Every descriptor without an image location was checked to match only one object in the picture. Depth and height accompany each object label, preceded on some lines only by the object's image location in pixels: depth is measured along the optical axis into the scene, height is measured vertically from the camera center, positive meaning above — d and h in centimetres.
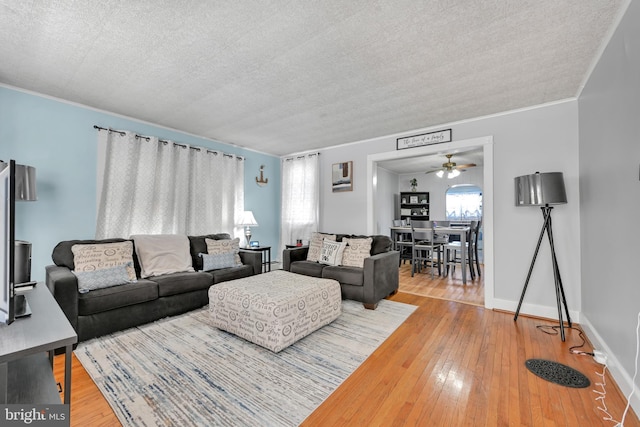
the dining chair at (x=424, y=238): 534 -48
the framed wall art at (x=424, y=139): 384 +112
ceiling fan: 565 +99
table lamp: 462 -8
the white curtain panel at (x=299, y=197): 524 +36
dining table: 487 -29
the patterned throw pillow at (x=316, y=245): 418 -44
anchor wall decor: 542 +72
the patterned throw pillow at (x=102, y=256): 268 -41
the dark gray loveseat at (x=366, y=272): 333 -73
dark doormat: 189 -114
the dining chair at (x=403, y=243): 611 -58
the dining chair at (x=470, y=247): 507 -59
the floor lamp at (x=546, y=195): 272 +21
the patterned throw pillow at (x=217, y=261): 356 -59
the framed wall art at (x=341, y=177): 487 +71
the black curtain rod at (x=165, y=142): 346 +107
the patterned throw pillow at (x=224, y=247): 375 -43
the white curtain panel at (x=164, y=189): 351 +40
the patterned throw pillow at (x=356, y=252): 369 -49
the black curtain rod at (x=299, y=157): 527 +117
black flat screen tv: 93 -3
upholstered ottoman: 227 -82
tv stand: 90 -44
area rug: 158 -111
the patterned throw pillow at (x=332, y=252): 382 -51
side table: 450 -82
